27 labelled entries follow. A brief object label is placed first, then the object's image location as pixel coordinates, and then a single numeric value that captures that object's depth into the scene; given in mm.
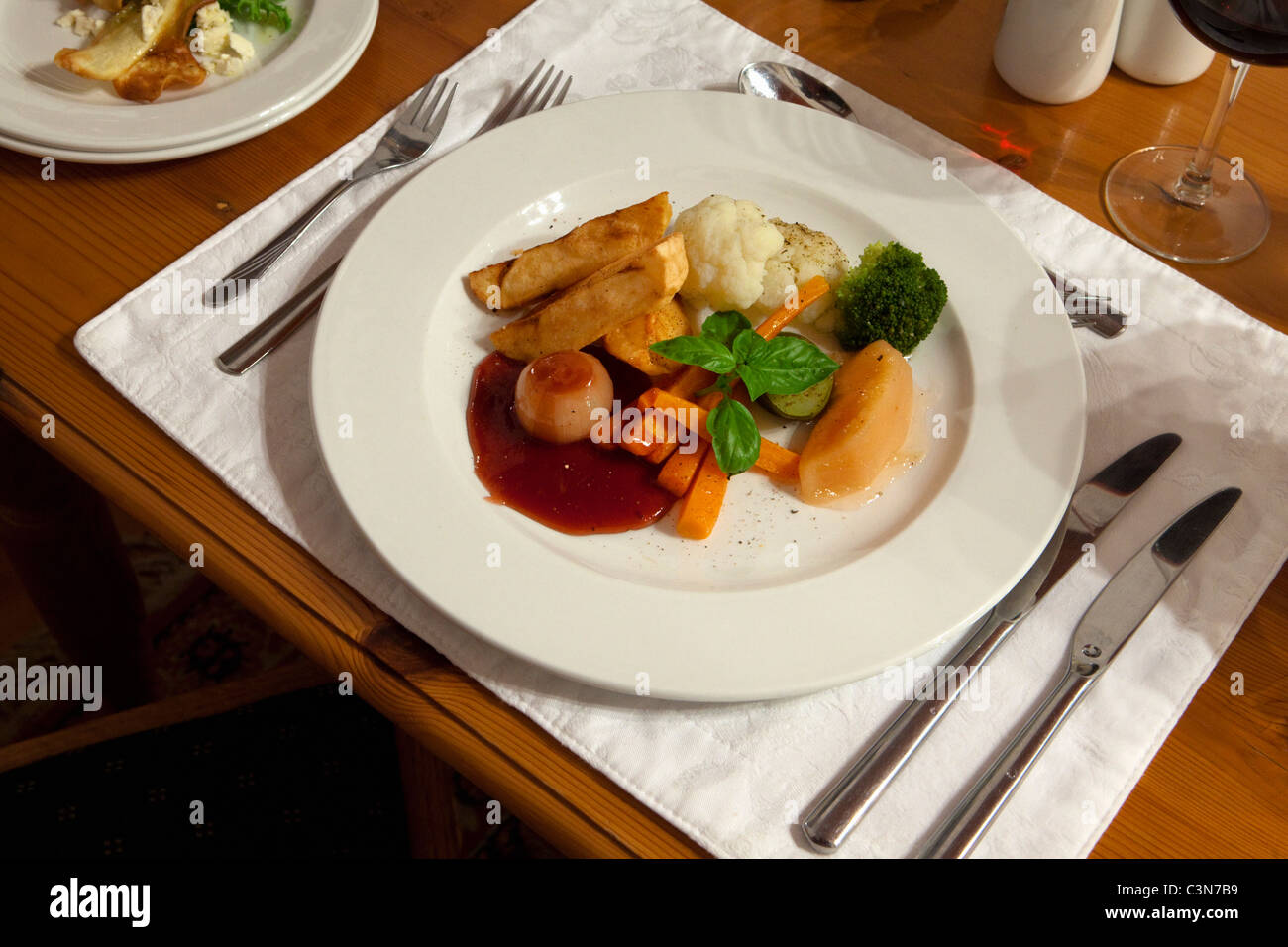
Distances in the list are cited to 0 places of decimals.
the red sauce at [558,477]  385
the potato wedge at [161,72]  470
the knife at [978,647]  328
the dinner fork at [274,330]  414
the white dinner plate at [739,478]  341
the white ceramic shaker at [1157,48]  510
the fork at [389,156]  437
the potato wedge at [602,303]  407
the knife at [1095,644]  326
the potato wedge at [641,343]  417
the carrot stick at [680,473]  387
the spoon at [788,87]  514
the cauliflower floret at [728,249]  416
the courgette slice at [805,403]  405
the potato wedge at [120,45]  470
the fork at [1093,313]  445
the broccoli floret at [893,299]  404
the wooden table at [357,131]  338
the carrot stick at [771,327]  415
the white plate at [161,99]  446
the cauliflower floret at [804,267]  426
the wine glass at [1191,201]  472
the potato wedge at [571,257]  428
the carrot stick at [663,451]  393
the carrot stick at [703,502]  379
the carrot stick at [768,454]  397
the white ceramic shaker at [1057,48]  485
